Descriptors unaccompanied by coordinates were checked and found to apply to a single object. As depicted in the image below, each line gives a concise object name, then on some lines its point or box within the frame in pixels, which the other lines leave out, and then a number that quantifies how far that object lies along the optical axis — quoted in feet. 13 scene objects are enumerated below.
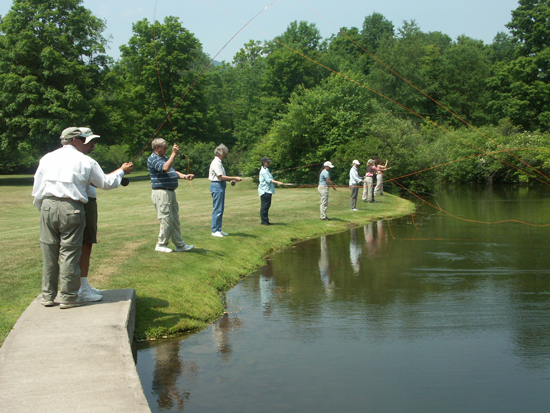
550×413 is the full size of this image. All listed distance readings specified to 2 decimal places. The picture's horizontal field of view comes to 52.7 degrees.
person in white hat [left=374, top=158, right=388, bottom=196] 77.28
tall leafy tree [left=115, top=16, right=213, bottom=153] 140.97
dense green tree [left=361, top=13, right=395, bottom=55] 295.89
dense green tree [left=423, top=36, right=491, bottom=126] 199.00
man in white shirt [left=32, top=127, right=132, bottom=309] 18.54
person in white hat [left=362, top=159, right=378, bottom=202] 74.84
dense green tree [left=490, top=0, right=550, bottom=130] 167.32
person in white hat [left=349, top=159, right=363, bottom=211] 65.51
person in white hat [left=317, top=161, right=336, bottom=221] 55.11
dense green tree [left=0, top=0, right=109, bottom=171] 132.46
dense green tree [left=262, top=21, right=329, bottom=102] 178.29
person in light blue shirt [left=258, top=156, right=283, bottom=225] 48.75
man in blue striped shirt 30.60
